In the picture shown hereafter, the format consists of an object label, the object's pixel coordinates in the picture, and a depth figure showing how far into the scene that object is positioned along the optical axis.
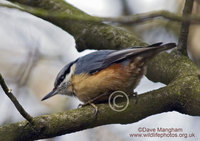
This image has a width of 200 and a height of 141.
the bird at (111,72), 5.81
